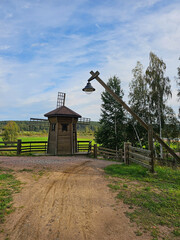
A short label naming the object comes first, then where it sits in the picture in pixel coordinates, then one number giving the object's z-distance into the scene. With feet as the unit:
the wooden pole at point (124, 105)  23.85
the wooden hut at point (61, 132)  48.57
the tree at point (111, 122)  63.57
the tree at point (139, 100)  59.31
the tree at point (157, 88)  54.90
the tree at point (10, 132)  144.24
